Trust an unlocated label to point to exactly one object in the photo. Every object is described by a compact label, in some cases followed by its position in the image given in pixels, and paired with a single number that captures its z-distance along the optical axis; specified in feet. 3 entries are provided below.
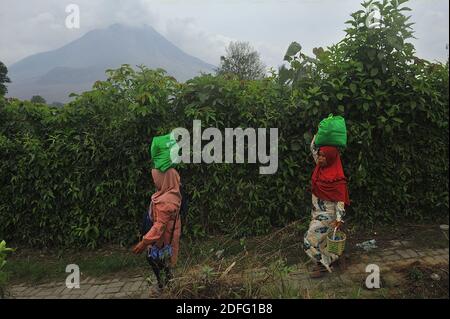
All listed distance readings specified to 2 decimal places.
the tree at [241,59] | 112.88
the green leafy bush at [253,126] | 16.25
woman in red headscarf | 12.71
